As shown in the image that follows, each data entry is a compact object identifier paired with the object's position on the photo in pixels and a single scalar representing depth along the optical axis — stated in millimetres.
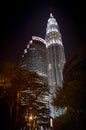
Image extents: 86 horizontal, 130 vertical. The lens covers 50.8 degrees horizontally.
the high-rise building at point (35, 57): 66148
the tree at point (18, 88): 11452
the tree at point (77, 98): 12434
